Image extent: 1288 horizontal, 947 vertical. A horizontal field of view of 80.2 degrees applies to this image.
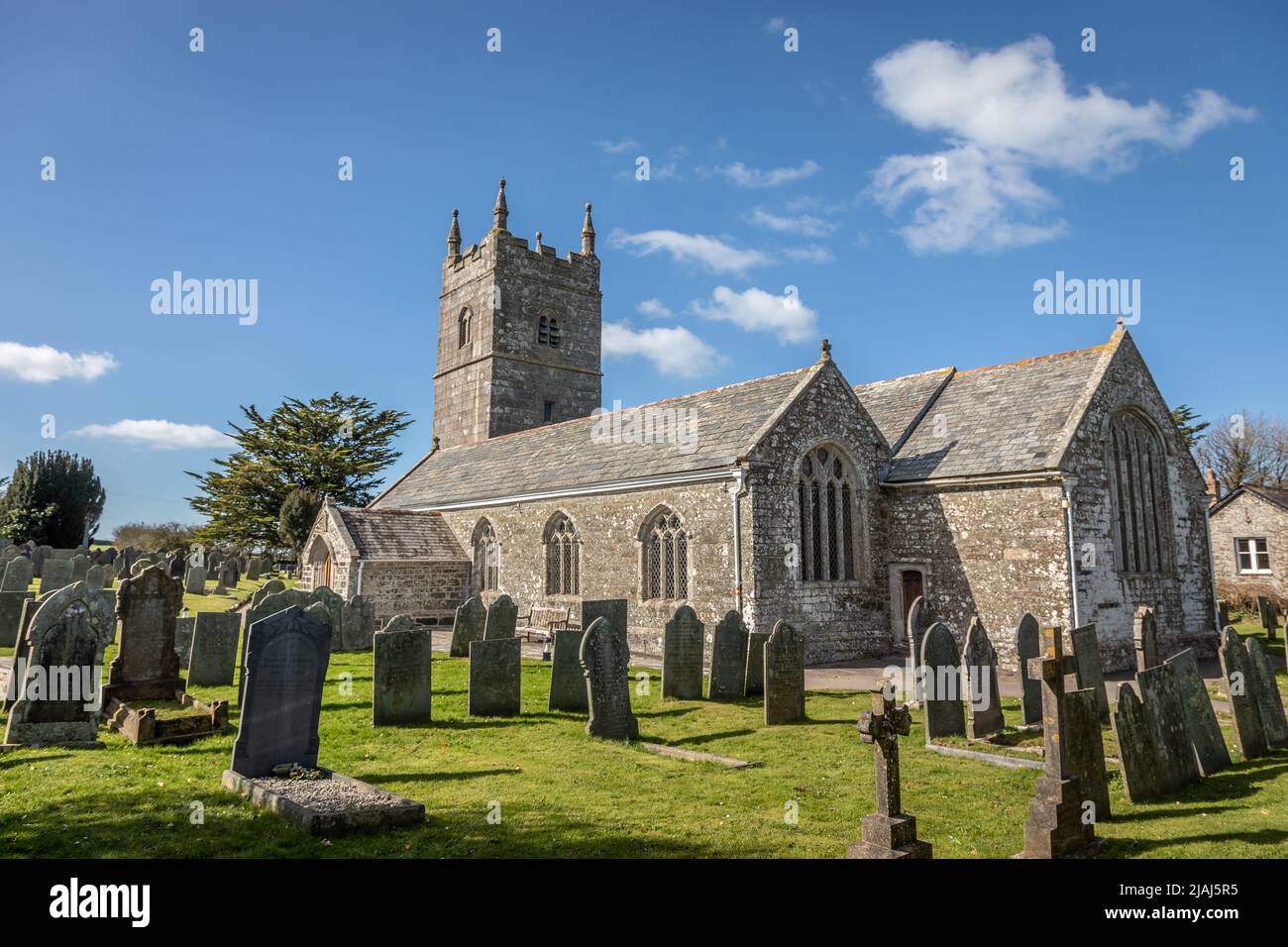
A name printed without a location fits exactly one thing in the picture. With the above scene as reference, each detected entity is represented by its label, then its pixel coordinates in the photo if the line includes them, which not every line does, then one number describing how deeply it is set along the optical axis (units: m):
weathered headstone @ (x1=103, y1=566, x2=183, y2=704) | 9.82
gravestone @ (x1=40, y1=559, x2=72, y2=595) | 20.62
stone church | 15.34
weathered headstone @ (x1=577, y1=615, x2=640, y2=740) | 9.17
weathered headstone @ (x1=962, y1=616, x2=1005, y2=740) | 9.07
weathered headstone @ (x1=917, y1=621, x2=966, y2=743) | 9.08
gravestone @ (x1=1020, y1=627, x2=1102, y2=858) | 5.26
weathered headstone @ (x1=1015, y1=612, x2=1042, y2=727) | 9.83
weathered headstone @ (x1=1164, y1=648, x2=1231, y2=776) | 7.56
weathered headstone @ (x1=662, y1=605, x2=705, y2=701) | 12.16
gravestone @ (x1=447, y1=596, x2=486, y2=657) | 15.96
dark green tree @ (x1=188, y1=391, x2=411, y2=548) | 41.31
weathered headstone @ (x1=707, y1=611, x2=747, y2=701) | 12.05
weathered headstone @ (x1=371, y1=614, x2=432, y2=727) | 9.68
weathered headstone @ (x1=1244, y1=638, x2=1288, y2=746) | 8.76
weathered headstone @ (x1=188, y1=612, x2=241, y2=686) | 12.38
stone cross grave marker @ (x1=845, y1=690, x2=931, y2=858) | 4.96
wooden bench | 19.20
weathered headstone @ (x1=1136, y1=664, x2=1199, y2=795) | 6.94
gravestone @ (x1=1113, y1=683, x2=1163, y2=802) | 6.68
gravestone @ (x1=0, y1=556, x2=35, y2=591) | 19.03
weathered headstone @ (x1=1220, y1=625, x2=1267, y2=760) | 8.28
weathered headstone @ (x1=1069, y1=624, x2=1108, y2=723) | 9.95
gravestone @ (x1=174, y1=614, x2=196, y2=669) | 13.88
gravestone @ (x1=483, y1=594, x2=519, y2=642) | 14.66
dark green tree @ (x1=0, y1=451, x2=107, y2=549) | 40.25
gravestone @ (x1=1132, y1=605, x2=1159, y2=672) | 11.27
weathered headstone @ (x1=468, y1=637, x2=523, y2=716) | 10.40
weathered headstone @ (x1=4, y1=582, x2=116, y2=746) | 8.06
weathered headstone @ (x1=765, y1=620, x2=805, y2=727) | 10.29
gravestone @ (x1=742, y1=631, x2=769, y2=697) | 12.36
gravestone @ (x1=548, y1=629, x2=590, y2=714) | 11.00
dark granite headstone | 6.66
